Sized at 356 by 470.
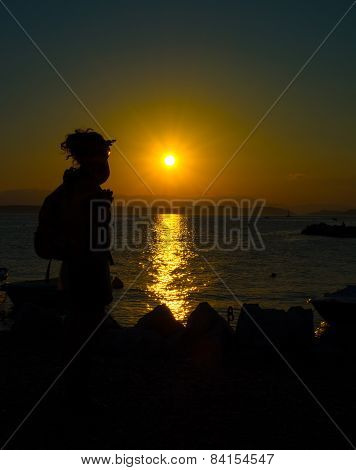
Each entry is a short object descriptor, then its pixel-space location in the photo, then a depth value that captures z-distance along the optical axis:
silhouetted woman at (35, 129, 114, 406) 5.17
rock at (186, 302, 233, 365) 8.22
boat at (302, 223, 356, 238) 152.88
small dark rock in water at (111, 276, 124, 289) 38.31
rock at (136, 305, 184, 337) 9.52
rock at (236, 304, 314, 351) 8.81
